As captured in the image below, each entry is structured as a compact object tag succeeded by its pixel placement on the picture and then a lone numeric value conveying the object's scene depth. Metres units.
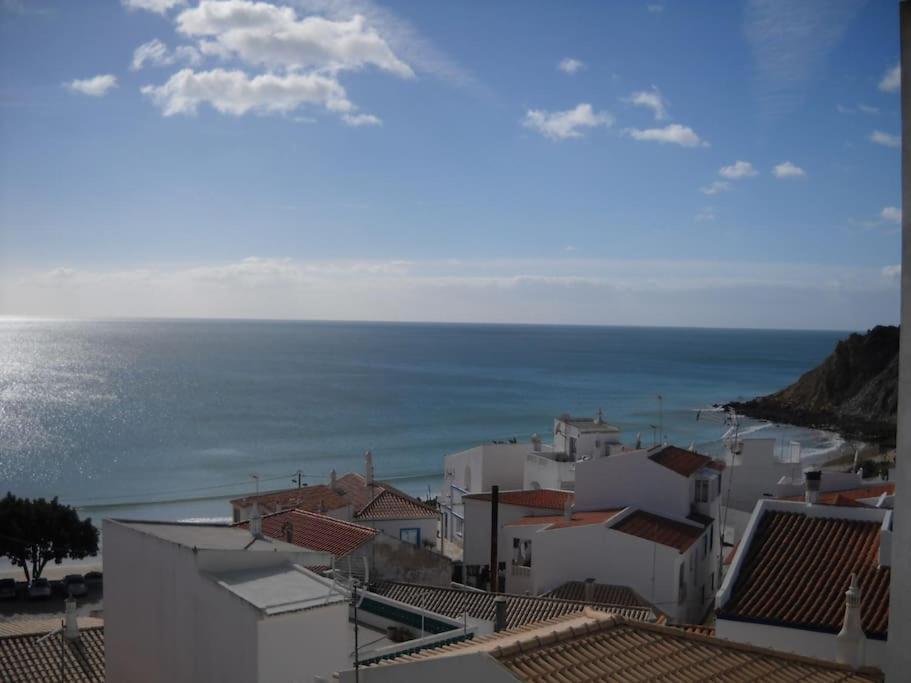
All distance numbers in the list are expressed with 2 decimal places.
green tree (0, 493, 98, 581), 35.47
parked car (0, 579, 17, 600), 32.88
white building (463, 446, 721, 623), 24.30
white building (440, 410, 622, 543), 36.75
